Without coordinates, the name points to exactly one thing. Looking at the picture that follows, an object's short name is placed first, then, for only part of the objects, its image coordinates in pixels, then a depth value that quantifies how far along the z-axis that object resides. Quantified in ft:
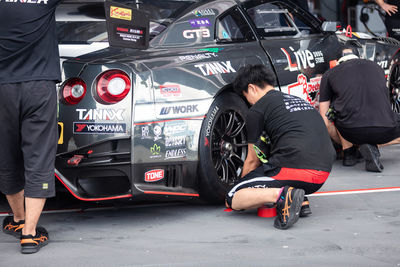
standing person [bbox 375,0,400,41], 48.52
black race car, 24.51
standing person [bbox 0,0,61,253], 22.82
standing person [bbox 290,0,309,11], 54.44
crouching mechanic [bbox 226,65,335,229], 26.03
